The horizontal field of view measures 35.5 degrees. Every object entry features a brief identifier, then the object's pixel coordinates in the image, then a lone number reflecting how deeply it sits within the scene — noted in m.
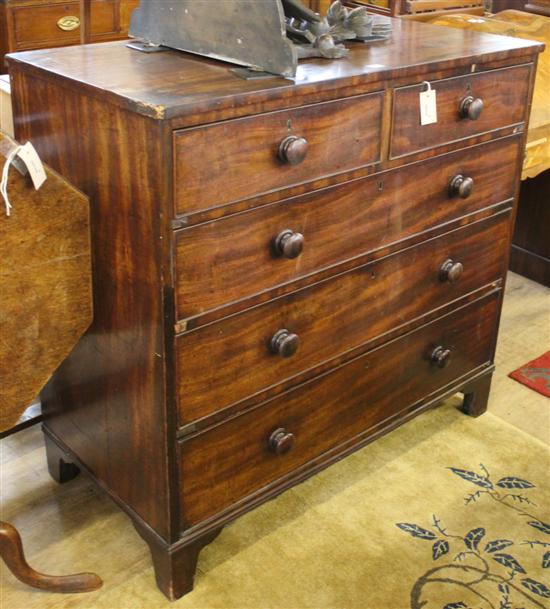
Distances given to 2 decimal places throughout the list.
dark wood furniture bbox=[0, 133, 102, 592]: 1.67
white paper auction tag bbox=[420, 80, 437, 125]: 2.02
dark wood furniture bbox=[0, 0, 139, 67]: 4.84
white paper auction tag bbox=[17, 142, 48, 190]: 1.61
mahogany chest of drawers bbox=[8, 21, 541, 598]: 1.69
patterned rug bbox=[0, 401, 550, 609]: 2.08
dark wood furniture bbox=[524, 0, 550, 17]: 3.75
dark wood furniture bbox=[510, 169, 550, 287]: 3.62
